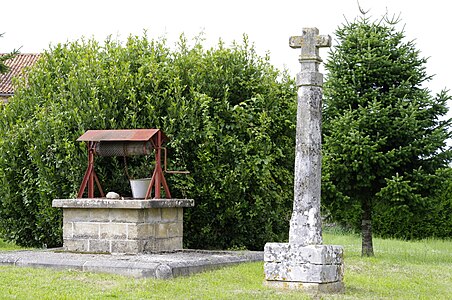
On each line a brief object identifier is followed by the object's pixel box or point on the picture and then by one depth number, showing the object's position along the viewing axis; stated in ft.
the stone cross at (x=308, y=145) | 31.68
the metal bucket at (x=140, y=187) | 44.47
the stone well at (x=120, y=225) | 42.29
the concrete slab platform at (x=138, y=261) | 35.83
